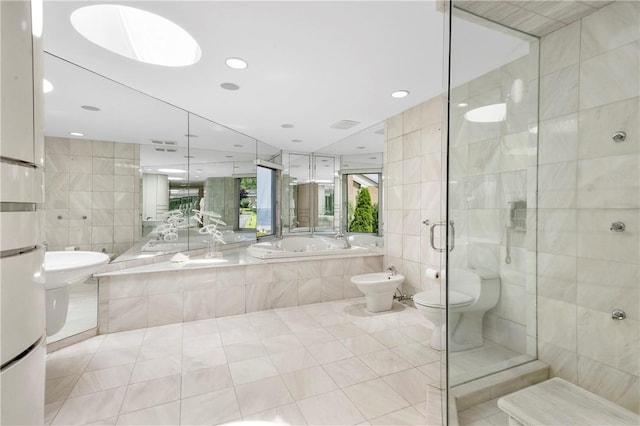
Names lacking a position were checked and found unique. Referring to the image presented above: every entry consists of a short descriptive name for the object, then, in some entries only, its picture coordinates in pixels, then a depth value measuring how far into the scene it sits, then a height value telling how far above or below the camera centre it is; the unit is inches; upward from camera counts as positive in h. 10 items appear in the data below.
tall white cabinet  15.6 -0.5
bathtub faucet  176.4 -19.4
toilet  73.8 -25.9
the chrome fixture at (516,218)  82.4 -2.4
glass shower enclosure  78.1 +2.8
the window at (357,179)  166.1 +18.8
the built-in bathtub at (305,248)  145.6 -22.8
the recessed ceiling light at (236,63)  90.9 +47.0
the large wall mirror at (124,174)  99.8 +15.1
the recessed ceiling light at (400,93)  117.0 +48.2
